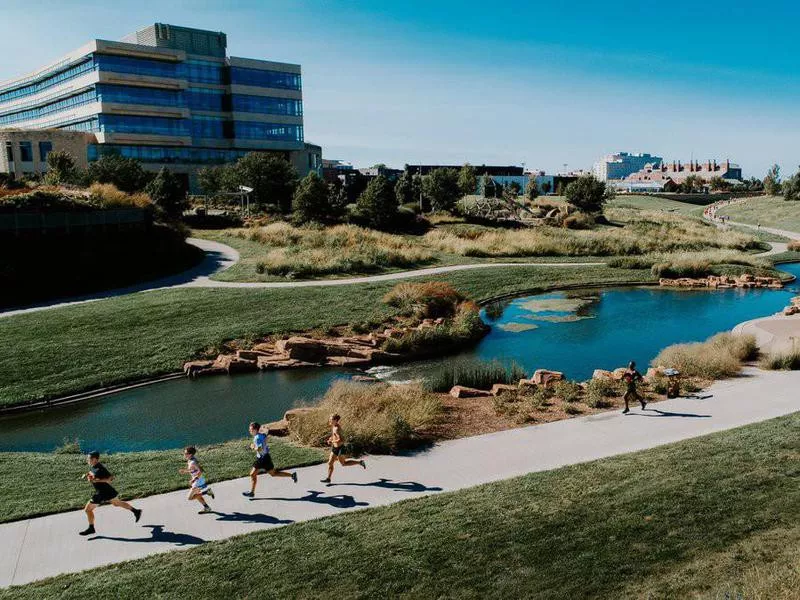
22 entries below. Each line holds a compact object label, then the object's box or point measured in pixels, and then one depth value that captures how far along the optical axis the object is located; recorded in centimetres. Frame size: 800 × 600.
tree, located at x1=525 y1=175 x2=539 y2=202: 8188
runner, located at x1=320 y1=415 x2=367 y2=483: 1117
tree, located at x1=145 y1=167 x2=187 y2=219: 4806
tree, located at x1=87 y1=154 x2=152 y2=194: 4991
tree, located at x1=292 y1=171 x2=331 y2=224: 4975
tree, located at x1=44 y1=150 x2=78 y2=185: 4675
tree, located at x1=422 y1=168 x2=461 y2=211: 5984
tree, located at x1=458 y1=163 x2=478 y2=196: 6718
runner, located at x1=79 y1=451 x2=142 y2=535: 956
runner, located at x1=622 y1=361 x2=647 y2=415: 1461
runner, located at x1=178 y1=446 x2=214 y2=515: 1002
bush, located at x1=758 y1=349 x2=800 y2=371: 1789
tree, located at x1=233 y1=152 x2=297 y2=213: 5491
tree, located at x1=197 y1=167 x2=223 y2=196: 5909
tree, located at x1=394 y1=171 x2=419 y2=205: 6412
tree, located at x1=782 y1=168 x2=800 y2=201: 9331
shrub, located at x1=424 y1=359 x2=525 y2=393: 1792
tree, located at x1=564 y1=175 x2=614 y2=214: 6969
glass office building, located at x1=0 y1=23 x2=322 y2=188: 6638
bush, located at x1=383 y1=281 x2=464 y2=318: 2730
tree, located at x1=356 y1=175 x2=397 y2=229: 5269
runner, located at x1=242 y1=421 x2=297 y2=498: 1060
